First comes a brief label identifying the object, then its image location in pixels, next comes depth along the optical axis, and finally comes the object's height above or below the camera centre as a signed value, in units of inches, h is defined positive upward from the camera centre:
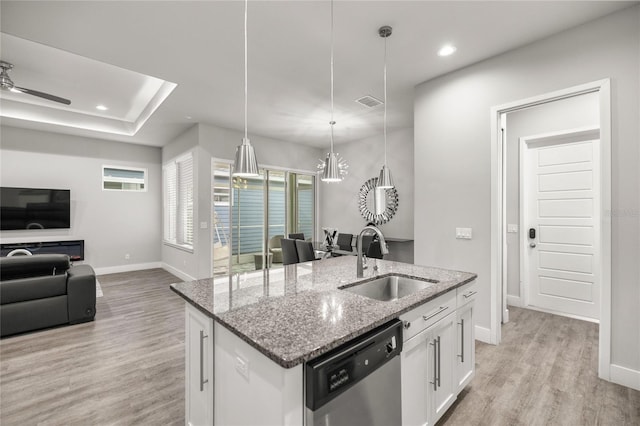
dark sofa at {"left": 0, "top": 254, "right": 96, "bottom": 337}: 118.4 -35.9
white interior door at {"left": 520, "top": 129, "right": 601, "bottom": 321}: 138.3 -6.0
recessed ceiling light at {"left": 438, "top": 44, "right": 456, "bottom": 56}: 105.6 +61.4
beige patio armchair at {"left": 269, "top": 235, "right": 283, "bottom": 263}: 241.9 -31.7
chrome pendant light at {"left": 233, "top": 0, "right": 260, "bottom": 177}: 65.1 +11.7
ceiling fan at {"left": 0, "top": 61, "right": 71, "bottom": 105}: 123.3 +56.4
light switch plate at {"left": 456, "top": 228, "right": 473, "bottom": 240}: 118.4 -9.5
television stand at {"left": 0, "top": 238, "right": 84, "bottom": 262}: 201.9 -26.1
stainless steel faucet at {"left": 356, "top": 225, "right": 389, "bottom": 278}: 77.0 -10.3
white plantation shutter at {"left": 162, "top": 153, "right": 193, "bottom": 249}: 215.2 +9.0
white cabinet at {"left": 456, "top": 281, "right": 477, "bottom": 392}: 75.7 -34.8
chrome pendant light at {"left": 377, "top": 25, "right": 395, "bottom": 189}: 96.7 +12.5
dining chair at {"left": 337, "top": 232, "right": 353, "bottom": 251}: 208.1 -21.3
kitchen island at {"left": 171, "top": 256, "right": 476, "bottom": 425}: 39.6 -19.2
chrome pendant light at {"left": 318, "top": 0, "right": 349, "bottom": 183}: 88.6 +13.4
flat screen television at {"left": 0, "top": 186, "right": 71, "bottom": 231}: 203.0 +3.3
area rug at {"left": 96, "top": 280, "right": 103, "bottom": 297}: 175.9 -50.8
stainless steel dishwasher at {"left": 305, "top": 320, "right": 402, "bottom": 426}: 39.8 -27.1
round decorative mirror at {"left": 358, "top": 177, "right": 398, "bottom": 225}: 221.9 +7.0
